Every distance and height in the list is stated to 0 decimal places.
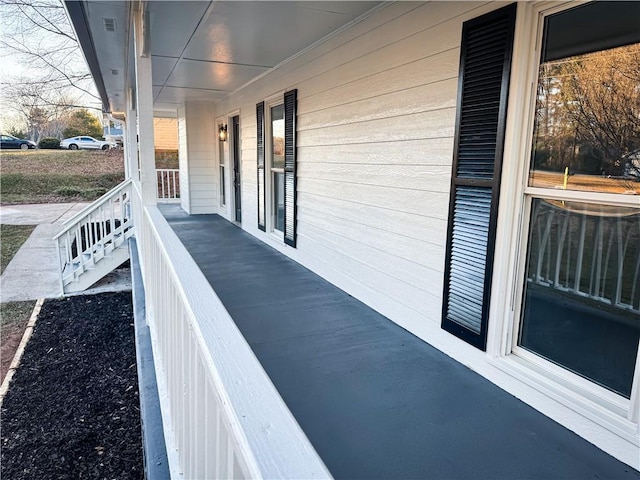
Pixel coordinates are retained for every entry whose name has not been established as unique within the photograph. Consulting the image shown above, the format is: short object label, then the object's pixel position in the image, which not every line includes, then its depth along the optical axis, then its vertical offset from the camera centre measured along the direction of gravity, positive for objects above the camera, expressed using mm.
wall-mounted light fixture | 8572 +640
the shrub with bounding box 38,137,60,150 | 25078 +1028
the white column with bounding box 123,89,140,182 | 7441 +514
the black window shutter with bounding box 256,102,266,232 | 6289 +29
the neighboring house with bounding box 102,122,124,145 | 28647 +2107
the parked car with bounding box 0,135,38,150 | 23325 +966
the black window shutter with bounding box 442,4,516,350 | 2309 +7
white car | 25172 +1066
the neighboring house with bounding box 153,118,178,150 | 16547 +1166
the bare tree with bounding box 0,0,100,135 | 14094 +3729
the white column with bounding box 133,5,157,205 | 3592 +384
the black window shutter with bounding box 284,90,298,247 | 5195 +33
